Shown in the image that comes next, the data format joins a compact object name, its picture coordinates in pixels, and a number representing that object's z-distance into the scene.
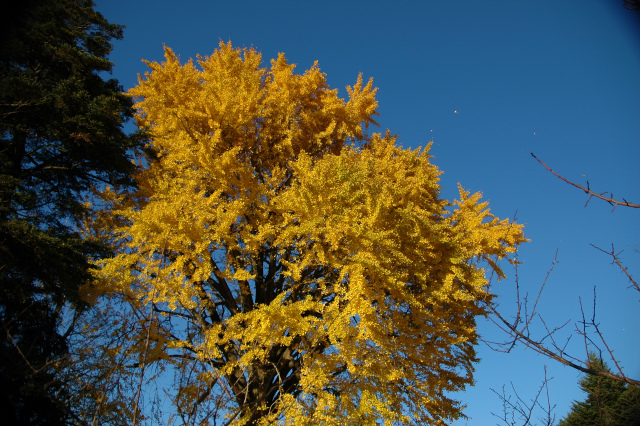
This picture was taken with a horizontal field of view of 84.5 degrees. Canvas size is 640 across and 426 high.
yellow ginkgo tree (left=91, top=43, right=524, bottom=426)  4.22
